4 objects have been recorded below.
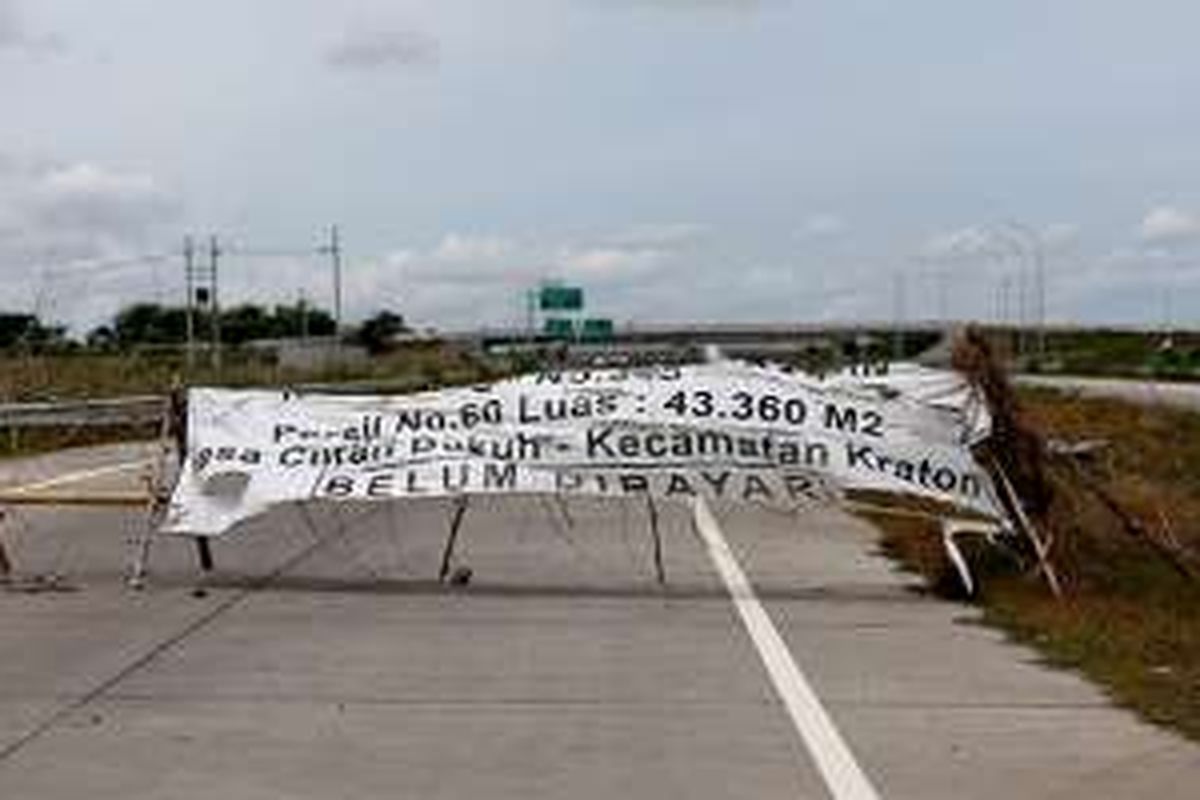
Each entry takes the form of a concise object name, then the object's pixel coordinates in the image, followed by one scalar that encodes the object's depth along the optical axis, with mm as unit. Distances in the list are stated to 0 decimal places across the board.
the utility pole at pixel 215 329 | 90062
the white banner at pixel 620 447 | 18375
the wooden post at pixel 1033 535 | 17719
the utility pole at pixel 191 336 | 85438
